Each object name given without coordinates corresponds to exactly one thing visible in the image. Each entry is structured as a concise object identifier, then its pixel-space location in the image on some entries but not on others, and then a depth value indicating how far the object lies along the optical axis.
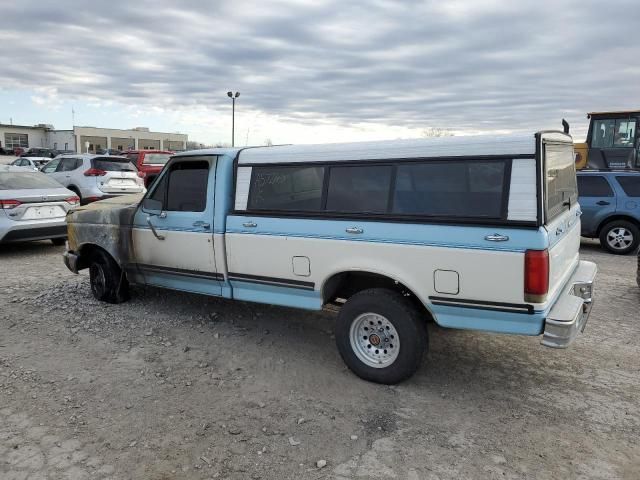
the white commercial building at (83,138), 73.19
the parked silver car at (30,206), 8.45
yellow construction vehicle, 14.45
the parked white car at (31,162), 22.17
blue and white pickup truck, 3.54
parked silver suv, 13.09
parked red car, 17.63
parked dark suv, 9.91
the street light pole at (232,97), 29.23
